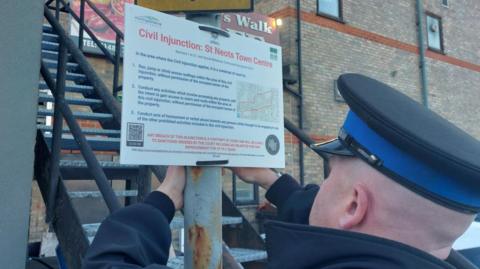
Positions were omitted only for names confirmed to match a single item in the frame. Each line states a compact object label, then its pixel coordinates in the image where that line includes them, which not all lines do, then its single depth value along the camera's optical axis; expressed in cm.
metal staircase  221
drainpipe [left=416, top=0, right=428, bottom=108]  1074
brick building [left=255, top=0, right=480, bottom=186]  855
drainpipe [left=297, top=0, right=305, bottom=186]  829
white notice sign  138
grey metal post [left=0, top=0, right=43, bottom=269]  221
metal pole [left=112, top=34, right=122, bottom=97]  418
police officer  91
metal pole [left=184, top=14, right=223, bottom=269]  150
